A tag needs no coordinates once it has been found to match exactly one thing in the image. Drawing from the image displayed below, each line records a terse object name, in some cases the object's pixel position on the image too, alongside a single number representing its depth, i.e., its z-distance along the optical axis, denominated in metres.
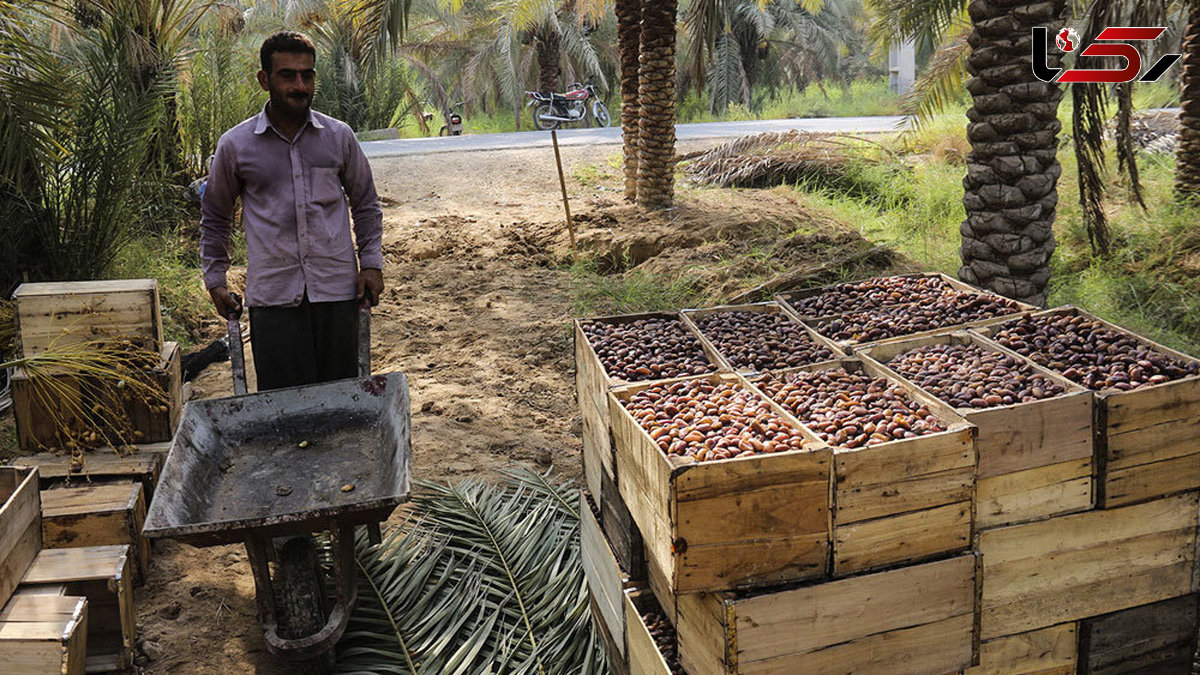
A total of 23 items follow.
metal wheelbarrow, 3.14
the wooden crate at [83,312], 4.54
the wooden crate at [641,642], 2.78
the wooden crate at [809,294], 3.97
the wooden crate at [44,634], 2.94
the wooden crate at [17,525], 3.15
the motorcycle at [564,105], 22.09
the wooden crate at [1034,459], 2.73
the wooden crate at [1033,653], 2.86
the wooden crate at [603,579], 3.15
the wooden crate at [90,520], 4.05
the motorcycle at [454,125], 20.50
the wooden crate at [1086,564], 2.81
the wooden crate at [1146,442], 2.83
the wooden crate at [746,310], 3.39
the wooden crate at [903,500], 2.56
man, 4.00
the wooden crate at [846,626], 2.49
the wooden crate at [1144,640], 2.98
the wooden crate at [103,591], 3.44
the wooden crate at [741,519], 2.46
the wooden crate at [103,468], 4.31
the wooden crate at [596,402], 3.22
